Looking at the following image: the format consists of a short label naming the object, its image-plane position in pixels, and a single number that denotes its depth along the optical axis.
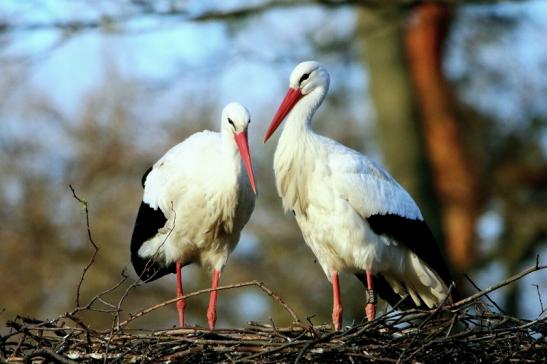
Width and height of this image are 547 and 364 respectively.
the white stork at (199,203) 18.22
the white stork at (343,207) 17.87
